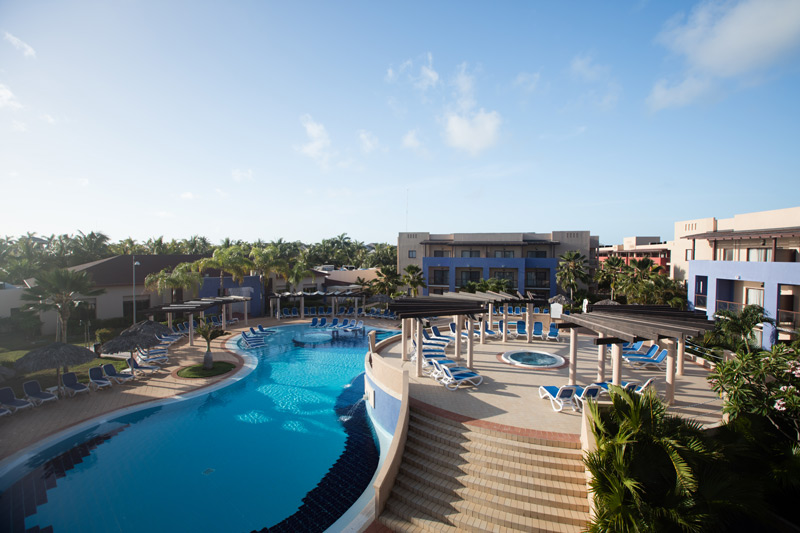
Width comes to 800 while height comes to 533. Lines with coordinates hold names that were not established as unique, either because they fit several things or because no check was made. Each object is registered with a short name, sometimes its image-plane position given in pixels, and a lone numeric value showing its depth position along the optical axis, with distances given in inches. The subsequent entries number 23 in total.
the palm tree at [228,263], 1237.7
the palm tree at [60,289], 752.3
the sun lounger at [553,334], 801.6
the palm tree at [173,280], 1128.2
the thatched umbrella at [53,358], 539.5
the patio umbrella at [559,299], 1102.5
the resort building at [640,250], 2113.1
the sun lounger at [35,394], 555.8
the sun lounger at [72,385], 600.1
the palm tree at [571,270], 1501.0
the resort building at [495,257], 1699.1
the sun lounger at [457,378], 495.1
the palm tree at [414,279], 1469.0
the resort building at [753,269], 784.9
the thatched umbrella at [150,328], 732.0
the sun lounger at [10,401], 526.7
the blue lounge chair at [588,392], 421.4
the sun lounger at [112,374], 660.7
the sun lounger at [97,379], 632.4
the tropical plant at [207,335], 738.8
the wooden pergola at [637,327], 395.5
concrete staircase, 304.3
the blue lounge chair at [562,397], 415.5
